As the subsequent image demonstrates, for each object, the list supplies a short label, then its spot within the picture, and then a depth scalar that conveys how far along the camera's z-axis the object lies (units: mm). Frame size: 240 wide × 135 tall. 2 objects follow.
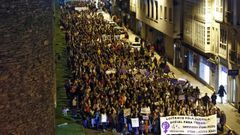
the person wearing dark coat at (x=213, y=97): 41522
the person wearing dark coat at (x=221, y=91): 45062
